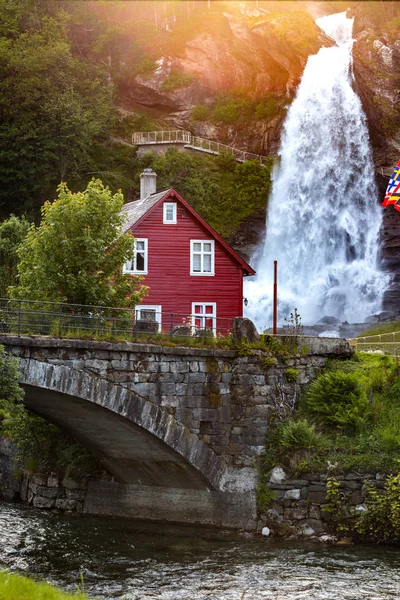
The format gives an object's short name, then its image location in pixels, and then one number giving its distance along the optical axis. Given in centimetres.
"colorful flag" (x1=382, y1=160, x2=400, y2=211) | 4908
